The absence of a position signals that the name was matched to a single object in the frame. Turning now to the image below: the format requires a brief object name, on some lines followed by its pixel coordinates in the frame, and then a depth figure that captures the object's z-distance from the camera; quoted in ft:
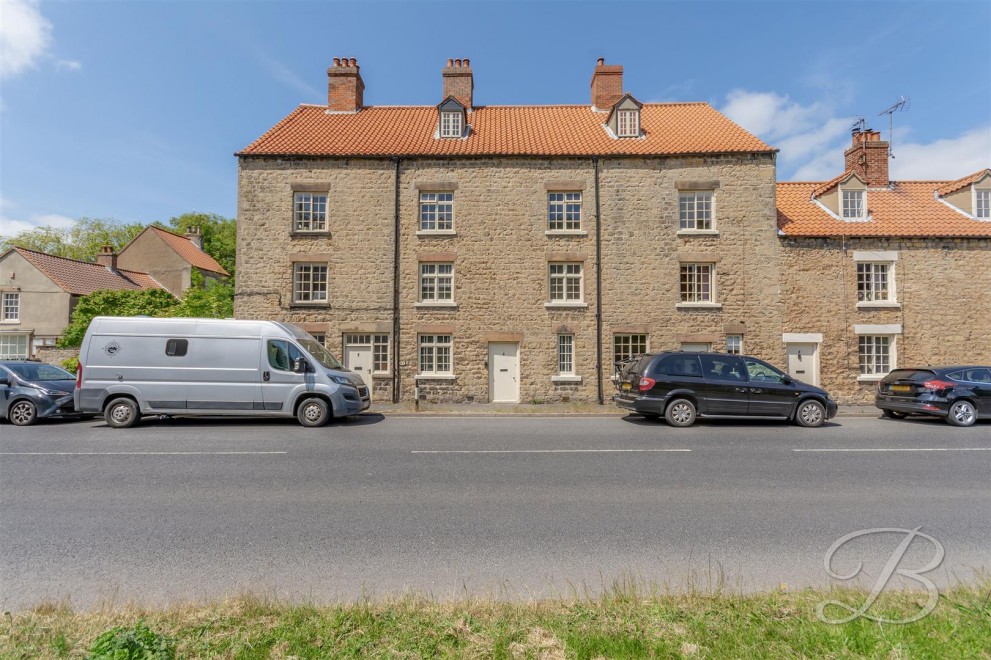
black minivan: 39.06
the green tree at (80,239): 149.07
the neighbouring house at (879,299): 57.67
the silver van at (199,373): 37.19
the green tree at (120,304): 83.35
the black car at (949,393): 40.04
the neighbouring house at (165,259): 115.03
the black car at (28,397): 37.58
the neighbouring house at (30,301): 89.61
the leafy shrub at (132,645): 8.20
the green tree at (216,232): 152.76
